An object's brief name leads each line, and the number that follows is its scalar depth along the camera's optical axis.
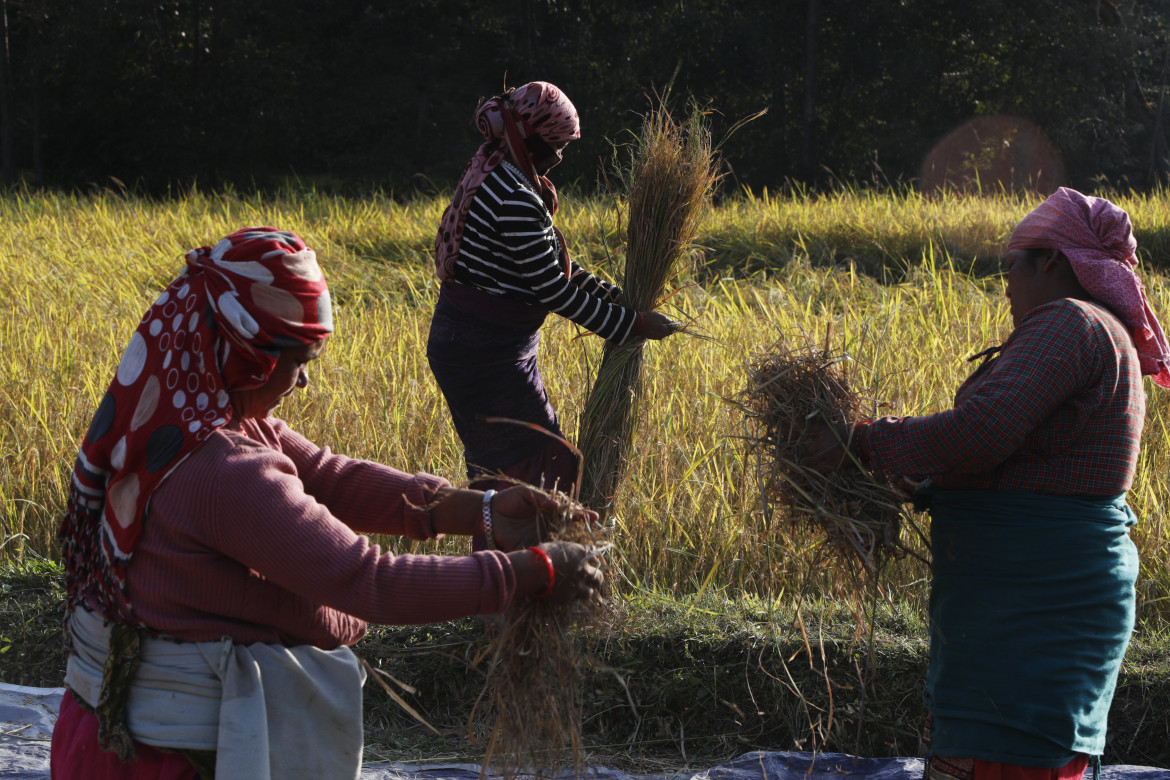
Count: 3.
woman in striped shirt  6.10
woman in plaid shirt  5.03
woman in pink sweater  4.66
